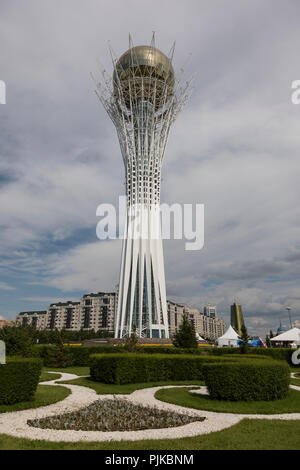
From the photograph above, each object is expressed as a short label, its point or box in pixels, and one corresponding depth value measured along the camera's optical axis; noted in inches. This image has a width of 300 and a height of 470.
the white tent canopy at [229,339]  1622.8
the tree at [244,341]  877.8
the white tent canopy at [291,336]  1332.4
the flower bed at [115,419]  282.8
